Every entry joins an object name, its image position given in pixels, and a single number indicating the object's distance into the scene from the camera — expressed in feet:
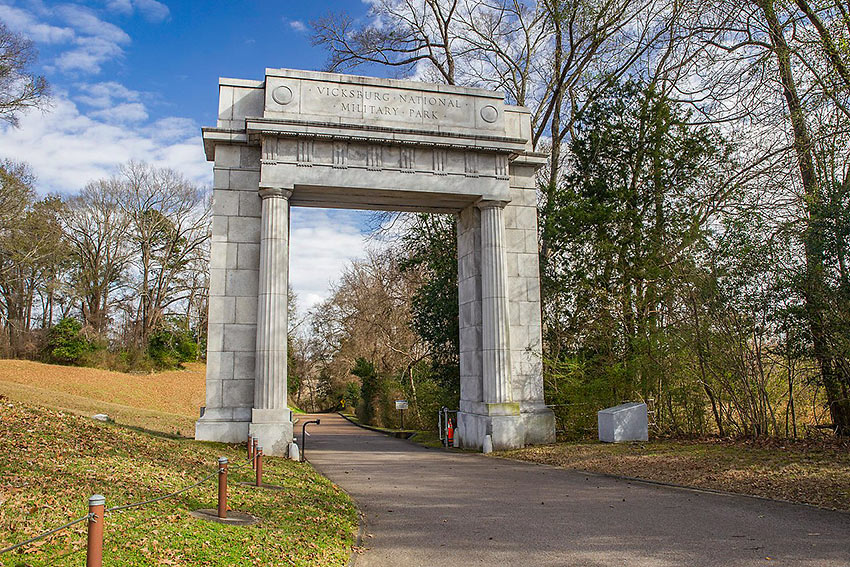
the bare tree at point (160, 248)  145.59
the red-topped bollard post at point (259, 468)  31.83
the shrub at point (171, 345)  150.41
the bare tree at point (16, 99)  74.33
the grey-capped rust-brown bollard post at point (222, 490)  24.06
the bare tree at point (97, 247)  140.97
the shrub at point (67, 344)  131.13
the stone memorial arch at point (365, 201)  51.31
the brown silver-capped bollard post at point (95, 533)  12.91
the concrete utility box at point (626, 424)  52.70
